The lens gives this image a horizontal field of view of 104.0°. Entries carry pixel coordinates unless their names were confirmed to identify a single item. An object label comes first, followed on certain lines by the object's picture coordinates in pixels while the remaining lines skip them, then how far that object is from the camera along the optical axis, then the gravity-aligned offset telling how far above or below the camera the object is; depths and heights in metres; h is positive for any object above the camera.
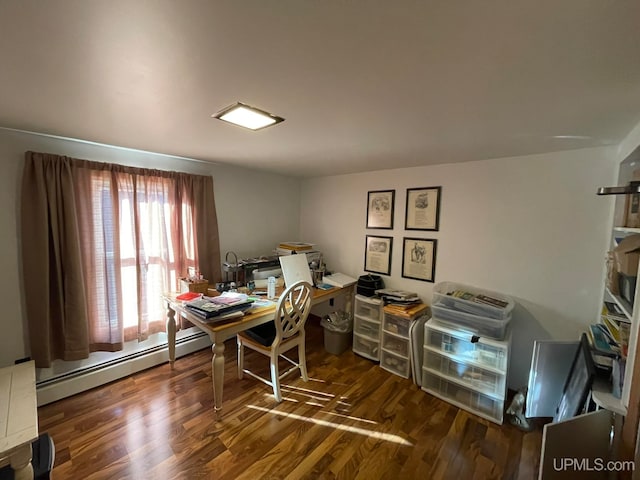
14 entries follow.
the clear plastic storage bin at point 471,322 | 1.89 -0.79
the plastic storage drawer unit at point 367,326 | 2.62 -1.12
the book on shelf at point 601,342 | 1.38 -0.69
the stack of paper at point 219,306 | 1.83 -0.66
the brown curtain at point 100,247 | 1.81 -0.24
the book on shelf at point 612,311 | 1.45 -0.52
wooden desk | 1.79 -0.81
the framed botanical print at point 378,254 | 2.82 -0.37
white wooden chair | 2.01 -0.99
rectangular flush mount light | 1.27 +0.57
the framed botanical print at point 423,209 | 2.46 +0.15
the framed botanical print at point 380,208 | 2.78 +0.16
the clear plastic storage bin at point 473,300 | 1.93 -0.63
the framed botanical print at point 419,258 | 2.51 -0.36
